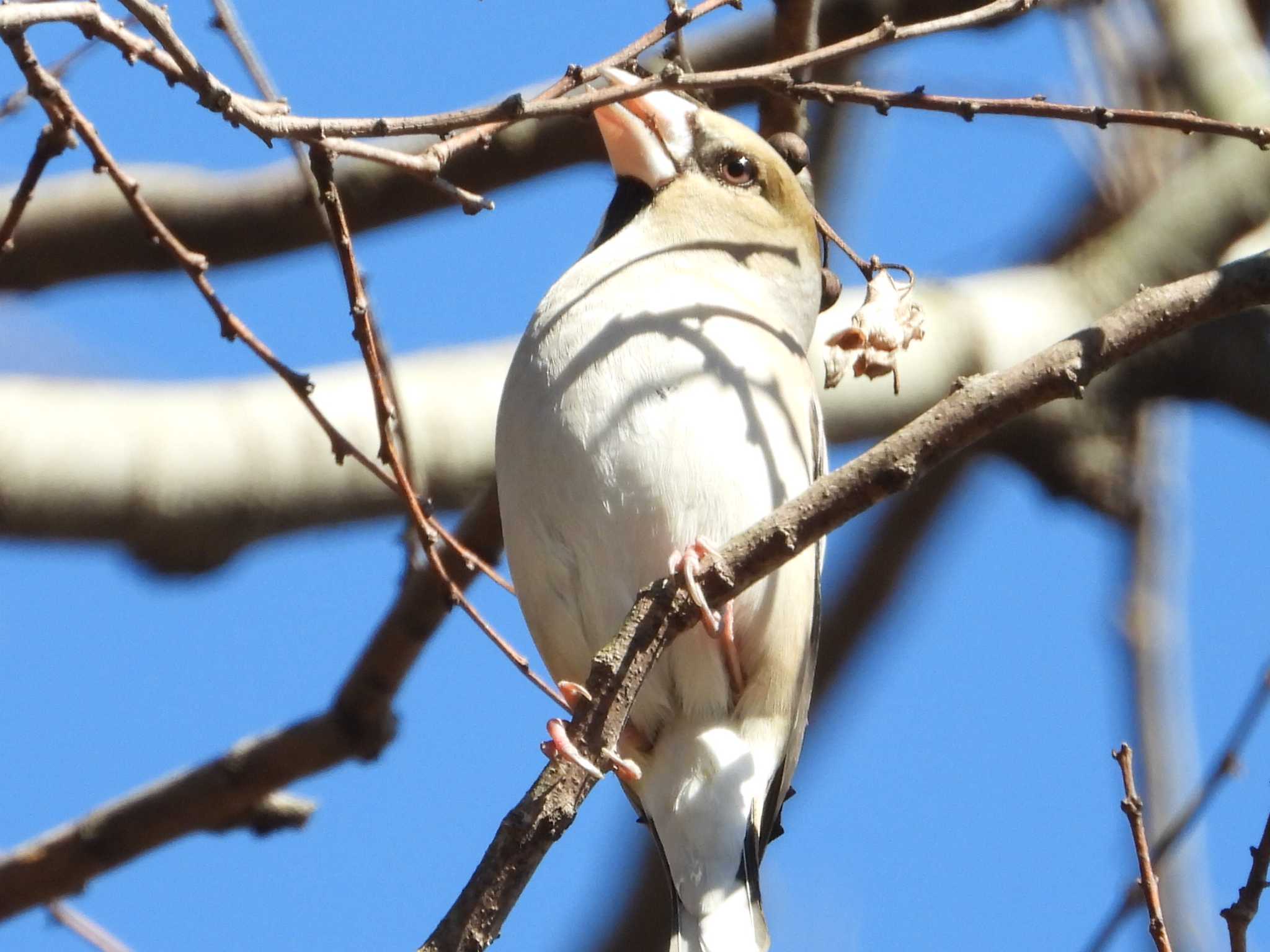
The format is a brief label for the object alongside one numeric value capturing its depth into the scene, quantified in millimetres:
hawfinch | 6559
